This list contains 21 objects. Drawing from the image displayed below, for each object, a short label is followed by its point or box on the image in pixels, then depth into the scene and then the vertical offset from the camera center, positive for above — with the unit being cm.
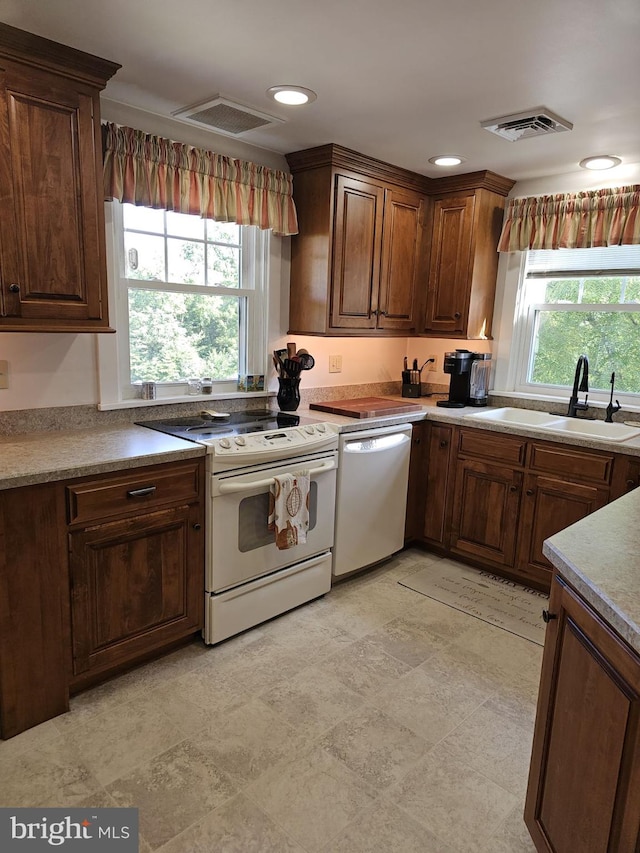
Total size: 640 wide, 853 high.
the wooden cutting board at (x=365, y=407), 317 -46
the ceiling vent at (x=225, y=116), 250 +94
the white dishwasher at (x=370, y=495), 308 -94
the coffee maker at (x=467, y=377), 368 -30
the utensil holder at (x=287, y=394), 329 -40
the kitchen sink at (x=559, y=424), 306 -51
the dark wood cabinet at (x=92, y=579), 193 -98
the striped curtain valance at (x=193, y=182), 251 +67
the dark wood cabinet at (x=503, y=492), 291 -89
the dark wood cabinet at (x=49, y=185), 200 +47
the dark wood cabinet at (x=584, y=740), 111 -88
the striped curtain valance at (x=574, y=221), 316 +68
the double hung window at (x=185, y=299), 276 +11
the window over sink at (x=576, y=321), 335 +10
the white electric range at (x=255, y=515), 246 -88
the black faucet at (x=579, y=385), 333 -28
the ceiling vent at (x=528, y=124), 248 +95
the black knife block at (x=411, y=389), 405 -42
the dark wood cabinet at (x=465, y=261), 360 +45
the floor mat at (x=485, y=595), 287 -144
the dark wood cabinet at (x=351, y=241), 319 +50
